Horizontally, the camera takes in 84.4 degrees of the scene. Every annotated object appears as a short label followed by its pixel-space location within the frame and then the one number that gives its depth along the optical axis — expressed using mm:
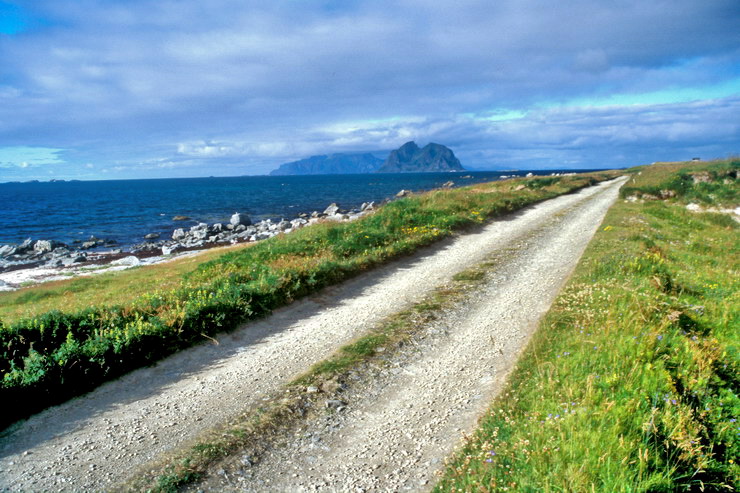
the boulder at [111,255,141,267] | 34312
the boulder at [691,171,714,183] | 39225
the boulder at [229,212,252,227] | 56562
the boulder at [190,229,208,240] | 47469
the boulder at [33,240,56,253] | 42031
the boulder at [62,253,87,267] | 37069
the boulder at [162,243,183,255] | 40206
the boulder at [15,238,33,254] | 42062
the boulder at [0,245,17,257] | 41066
